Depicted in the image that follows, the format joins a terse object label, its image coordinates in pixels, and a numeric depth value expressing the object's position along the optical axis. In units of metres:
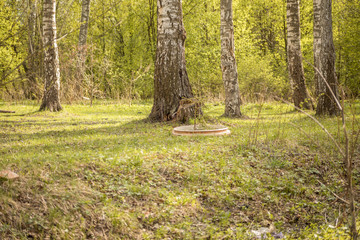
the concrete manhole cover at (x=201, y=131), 8.27
